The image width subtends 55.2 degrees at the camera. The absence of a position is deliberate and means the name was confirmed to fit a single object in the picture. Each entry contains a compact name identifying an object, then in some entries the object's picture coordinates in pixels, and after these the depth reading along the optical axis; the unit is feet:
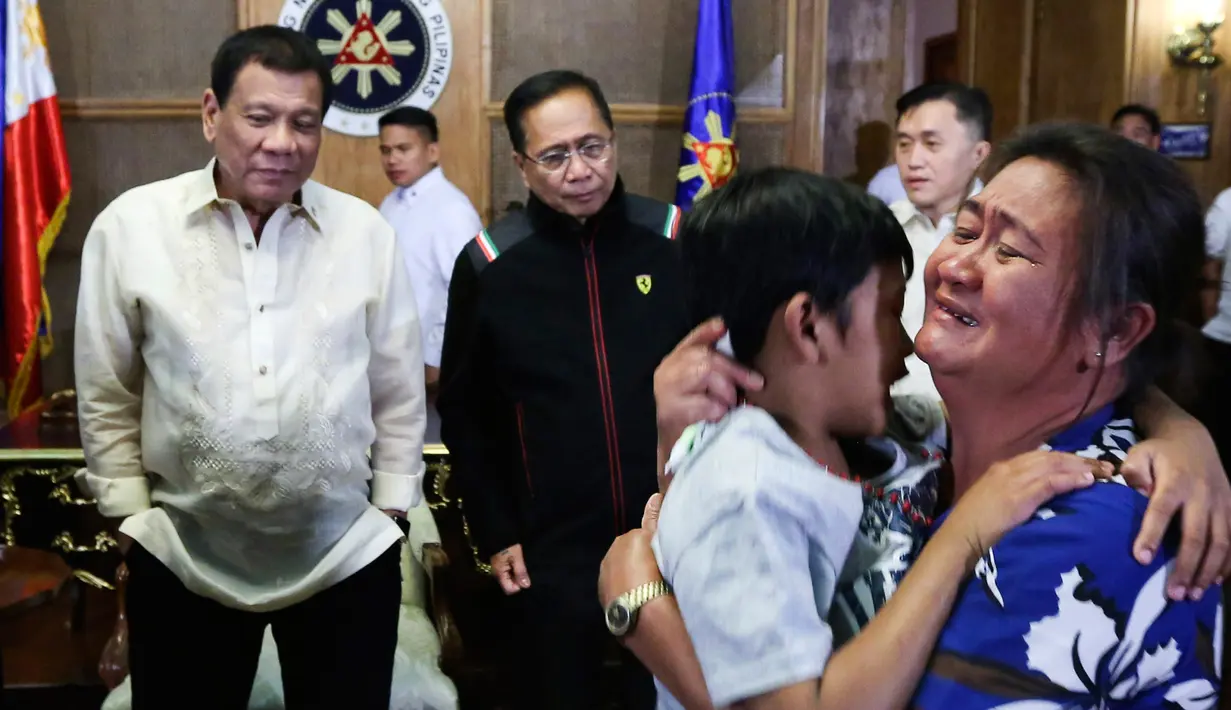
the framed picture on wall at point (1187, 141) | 17.88
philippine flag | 13.99
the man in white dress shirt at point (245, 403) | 6.10
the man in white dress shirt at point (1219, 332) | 13.87
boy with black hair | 2.81
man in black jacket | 7.03
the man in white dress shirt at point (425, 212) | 14.06
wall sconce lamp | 17.52
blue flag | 15.25
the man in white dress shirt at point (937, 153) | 8.58
